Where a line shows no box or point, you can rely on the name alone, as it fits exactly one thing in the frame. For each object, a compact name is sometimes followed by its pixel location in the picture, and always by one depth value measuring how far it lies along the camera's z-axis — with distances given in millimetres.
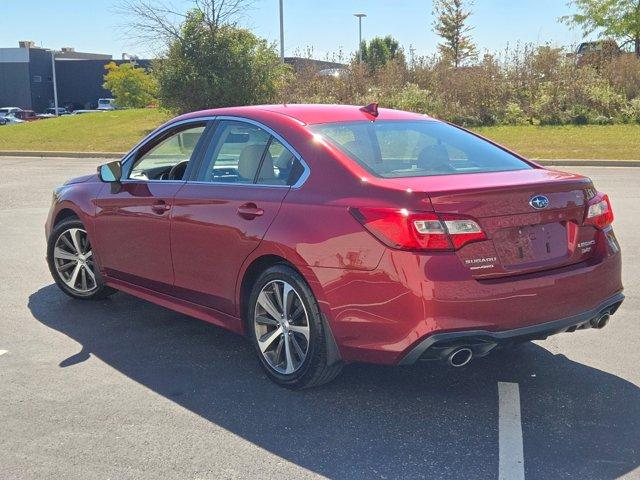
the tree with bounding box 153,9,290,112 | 24453
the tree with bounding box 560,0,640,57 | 33531
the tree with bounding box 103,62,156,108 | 59828
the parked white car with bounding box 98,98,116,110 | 69375
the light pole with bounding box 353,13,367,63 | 48172
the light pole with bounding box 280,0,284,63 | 27866
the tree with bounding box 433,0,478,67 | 48469
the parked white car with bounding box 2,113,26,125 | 57500
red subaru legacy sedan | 3477
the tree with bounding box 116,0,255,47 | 24656
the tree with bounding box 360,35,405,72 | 75362
